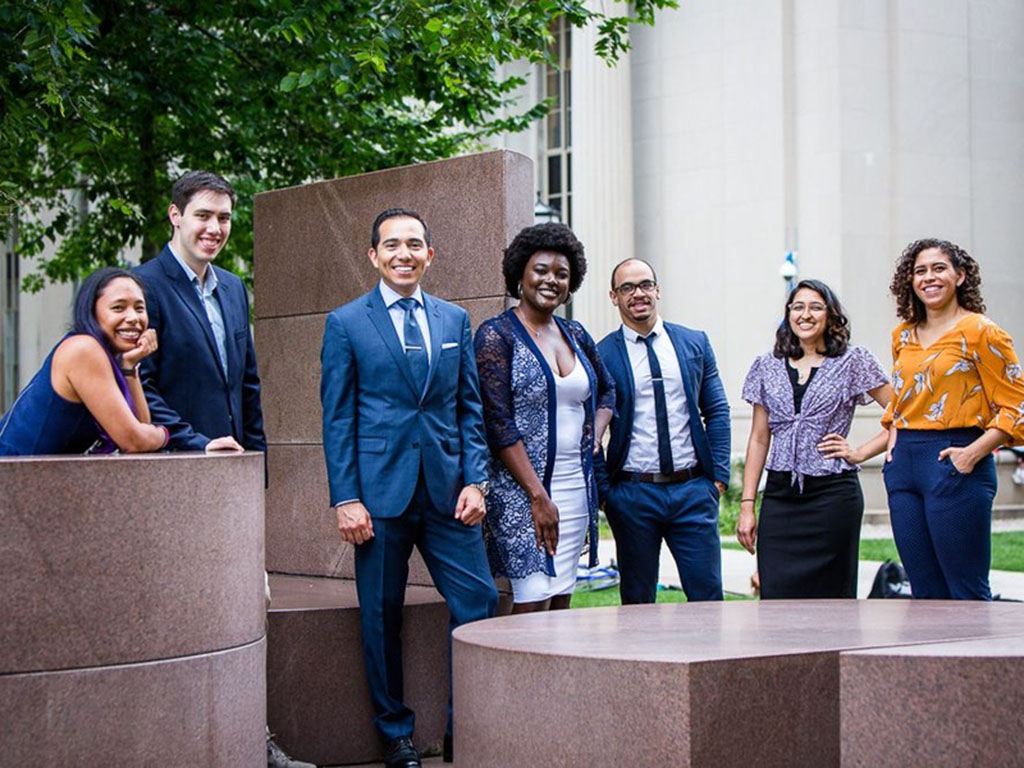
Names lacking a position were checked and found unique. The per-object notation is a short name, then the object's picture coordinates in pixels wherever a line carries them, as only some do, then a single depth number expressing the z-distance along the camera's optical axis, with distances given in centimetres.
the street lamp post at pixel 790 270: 2205
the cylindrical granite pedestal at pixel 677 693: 379
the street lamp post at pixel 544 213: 1478
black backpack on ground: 960
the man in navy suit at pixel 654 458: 647
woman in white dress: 603
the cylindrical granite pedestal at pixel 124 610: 438
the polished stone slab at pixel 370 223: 693
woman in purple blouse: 676
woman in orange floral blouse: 619
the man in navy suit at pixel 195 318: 576
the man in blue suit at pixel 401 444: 573
